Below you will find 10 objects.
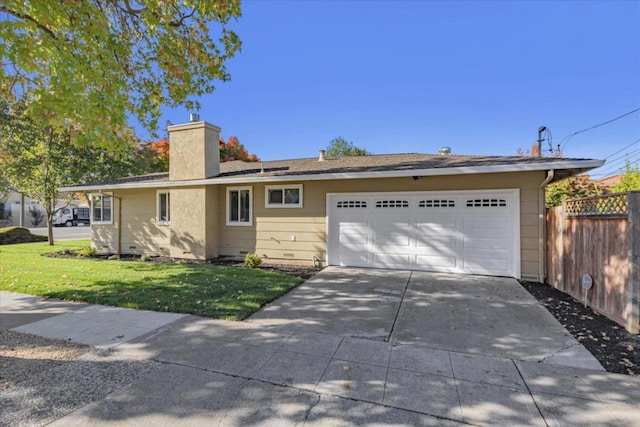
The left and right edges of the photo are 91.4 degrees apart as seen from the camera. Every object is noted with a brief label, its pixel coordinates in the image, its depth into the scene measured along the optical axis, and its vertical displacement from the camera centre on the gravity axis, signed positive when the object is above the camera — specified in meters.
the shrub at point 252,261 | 9.17 -1.32
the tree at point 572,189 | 10.83 +0.88
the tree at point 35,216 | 33.62 +0.15
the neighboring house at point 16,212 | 33.91 +0.61
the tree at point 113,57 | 4.48 +2.97
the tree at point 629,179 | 9.93 +1.16
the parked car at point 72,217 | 34.16 +0.01
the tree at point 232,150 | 25.34 +5.57
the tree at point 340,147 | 36.31 +8.22
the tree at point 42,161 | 13.16 +2.61
